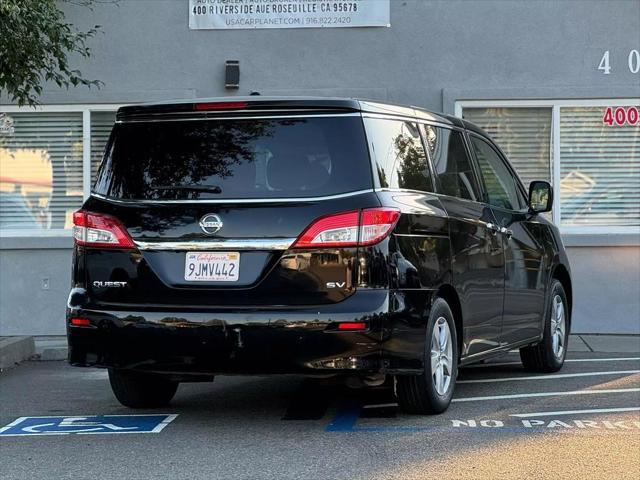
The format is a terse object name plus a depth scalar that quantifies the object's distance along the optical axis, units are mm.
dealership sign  12828
